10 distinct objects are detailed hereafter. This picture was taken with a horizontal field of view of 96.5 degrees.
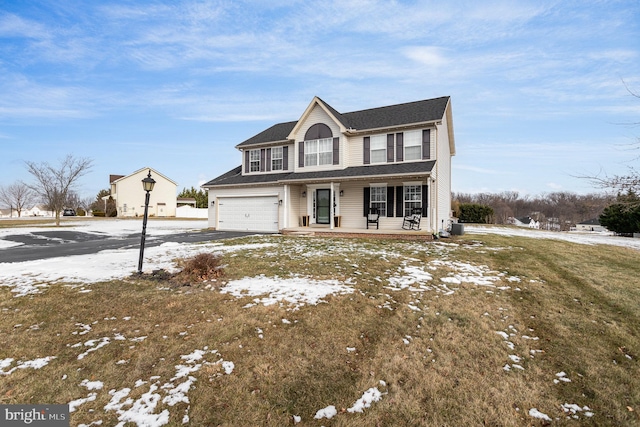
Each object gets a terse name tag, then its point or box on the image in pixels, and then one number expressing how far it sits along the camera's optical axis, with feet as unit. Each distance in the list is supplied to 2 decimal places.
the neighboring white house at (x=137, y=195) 153.28
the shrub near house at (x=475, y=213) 100.99
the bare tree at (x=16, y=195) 214.34
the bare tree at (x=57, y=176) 96.37
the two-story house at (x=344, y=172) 48.96
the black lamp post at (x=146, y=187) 24.81
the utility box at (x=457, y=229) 49.75
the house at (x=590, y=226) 199.70
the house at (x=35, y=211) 280.02
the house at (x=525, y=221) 200.40
